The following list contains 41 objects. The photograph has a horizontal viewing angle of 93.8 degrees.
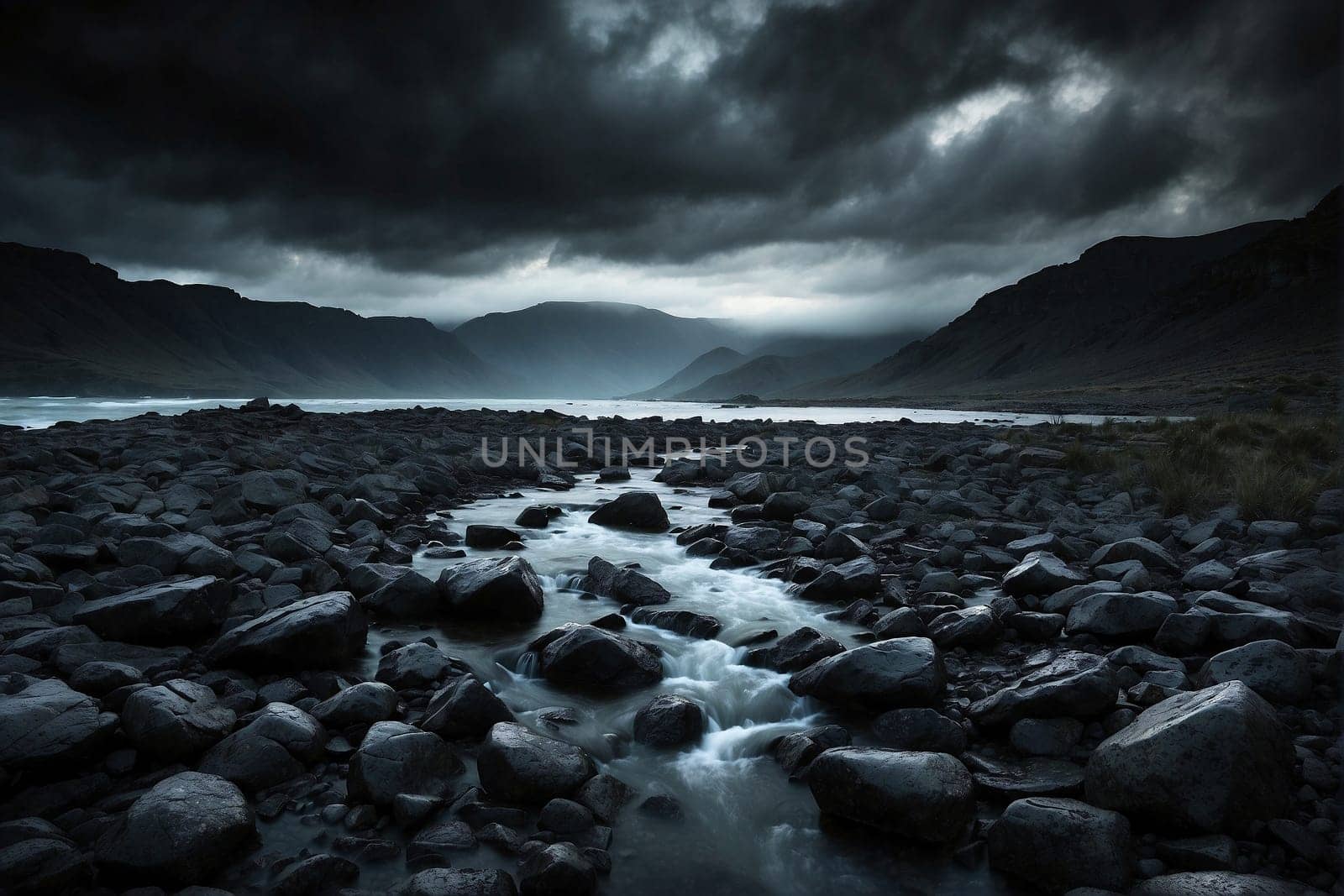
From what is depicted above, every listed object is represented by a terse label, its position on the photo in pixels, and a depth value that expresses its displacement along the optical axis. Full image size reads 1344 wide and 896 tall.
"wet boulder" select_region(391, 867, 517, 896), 3.24
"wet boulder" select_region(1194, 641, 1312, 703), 4.46
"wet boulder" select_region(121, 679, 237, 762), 4.19
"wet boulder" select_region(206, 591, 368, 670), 5.43
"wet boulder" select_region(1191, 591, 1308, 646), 5.18
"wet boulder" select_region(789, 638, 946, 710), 5.14
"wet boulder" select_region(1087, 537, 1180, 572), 7.48
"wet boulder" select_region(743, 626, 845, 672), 6.15
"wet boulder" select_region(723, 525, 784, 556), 10.27
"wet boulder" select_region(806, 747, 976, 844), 3.84
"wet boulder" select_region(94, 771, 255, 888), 3.26
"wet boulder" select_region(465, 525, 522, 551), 10.59
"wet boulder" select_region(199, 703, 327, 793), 4.14
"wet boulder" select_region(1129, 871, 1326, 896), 2.95
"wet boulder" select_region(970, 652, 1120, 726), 4.54
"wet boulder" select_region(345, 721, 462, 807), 4.07
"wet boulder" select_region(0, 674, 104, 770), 3.86
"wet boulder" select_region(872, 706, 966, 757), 4.64
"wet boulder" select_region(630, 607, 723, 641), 7.11
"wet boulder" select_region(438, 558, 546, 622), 7.36
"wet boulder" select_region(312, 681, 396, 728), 4.80
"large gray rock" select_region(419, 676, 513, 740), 4.85
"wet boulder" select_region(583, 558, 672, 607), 8.06
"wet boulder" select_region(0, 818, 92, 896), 3.12
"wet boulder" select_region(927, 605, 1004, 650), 6.18
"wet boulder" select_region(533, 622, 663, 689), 6.03
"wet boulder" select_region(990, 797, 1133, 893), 3.34
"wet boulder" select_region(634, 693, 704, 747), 5.18
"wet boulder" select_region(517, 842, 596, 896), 3.44
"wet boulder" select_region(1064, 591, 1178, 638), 5.77
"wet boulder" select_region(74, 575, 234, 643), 5.64
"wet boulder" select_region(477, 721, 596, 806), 4.16
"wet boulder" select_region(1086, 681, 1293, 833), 3.43
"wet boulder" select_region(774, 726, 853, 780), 4.76
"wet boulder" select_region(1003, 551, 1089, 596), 7.00
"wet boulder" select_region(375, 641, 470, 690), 5.62
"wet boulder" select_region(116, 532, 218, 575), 7.29
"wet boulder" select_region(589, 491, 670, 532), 12.68
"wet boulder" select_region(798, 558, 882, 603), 7.98
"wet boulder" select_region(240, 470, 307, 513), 10.72
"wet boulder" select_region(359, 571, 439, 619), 7.26
